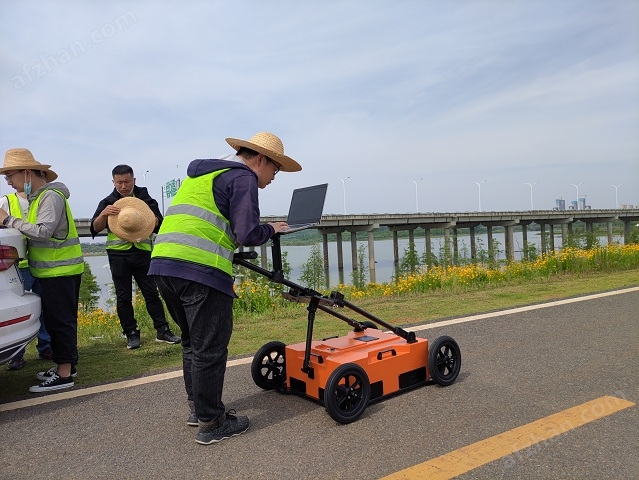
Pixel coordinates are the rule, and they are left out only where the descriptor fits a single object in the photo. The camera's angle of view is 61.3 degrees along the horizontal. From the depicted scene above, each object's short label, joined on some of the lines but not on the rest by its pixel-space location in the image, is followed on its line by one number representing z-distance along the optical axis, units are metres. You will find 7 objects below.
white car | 3.67
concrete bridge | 45.19
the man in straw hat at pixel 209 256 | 3.11
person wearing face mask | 4.32
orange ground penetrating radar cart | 3.46
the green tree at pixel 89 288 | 11.35
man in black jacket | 5.72
